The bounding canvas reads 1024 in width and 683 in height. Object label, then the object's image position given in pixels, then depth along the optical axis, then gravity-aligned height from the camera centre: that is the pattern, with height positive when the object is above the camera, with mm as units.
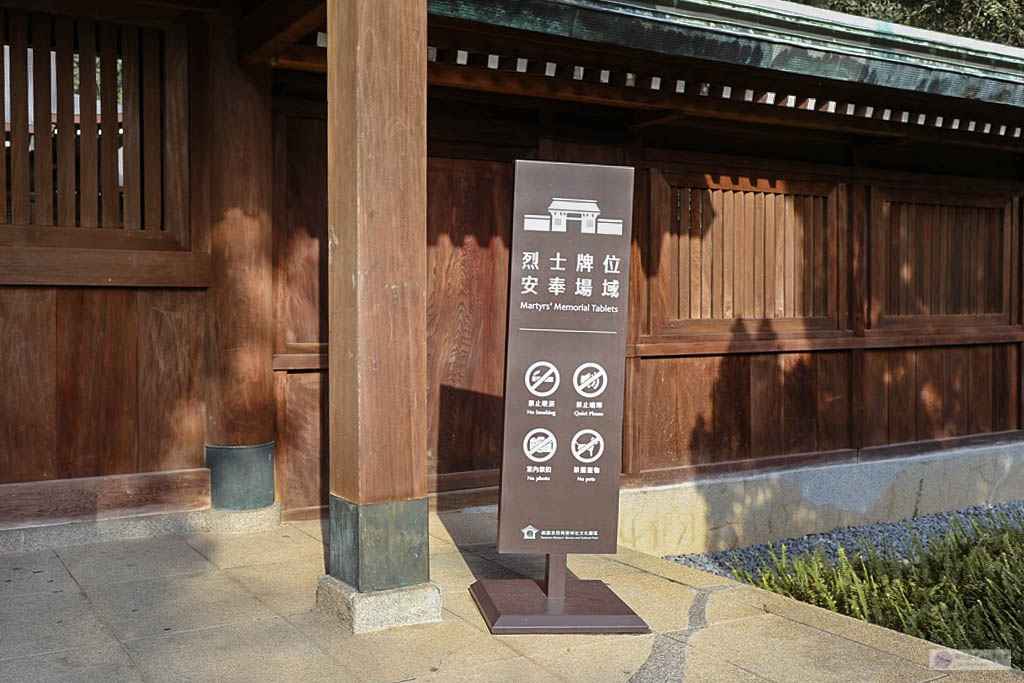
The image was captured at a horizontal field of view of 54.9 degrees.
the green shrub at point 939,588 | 4613 -1384
